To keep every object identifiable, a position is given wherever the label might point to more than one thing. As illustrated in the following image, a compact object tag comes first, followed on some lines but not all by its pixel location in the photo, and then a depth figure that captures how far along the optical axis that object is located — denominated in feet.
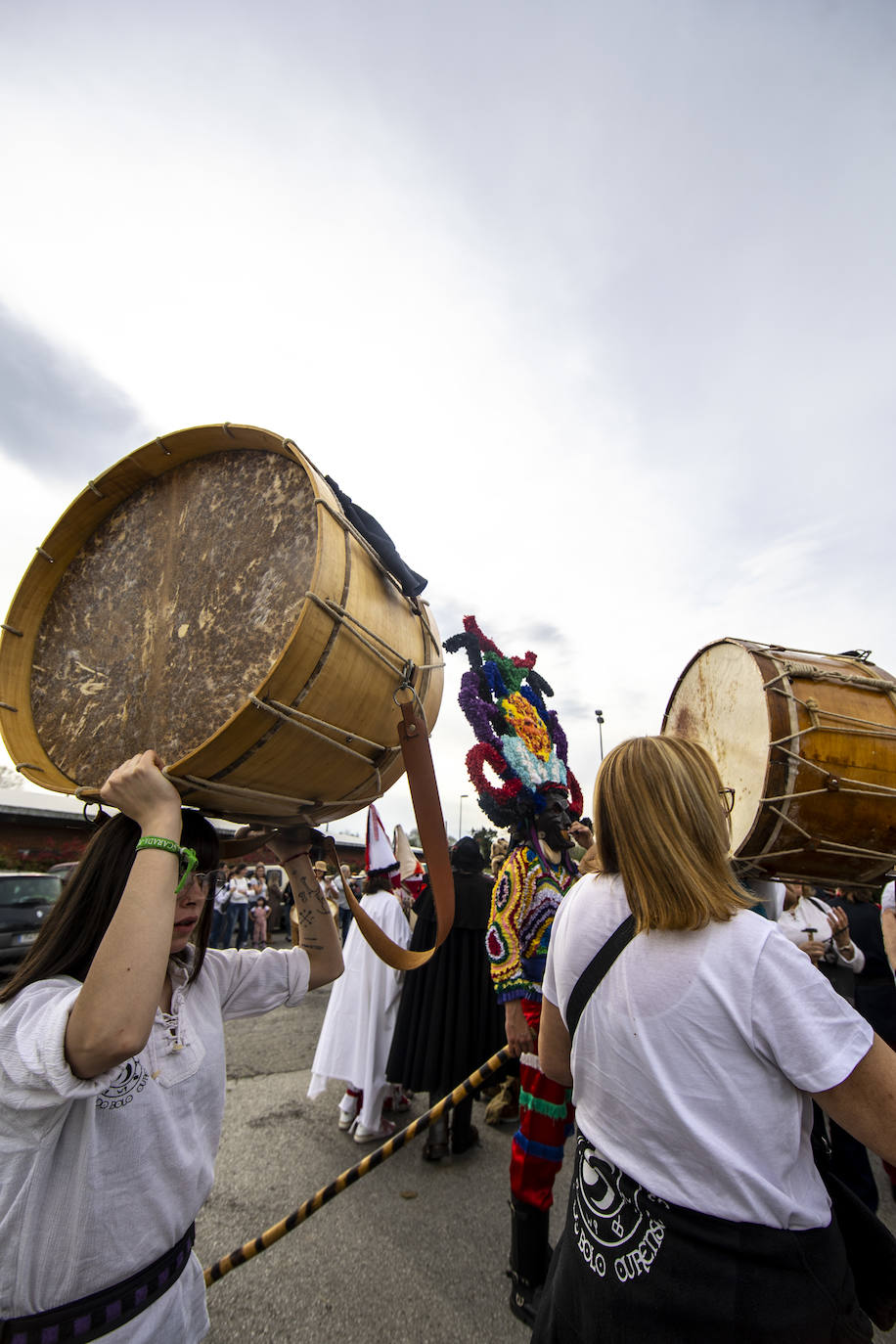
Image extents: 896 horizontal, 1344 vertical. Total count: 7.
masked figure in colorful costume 8.80
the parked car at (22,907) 24.38
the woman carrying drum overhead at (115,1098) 3.48
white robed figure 14.40
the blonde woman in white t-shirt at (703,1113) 3.72
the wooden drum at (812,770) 8.09
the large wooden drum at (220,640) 4.11
